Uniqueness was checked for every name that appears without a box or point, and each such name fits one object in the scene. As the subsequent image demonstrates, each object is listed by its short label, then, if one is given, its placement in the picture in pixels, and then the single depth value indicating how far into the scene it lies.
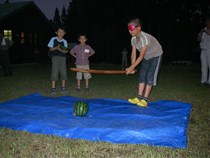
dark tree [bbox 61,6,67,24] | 71.72
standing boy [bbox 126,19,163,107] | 4.52
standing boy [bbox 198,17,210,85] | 7.24
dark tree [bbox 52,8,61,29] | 74.33
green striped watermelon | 3.77
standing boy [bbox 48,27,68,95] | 5.81
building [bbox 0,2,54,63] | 16.79
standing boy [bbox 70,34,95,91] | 6.23
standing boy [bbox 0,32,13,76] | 9.66
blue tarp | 2.95
